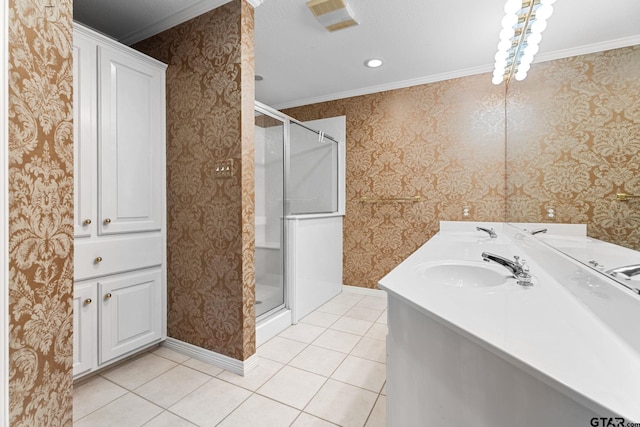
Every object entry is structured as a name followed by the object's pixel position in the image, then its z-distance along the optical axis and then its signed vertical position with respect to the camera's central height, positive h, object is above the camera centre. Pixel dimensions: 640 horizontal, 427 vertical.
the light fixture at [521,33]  1.38 +1.02
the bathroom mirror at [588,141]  0.73 +0.24
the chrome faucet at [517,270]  0.93 -0.20
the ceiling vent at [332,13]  1.79 +1.32
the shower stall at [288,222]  2.42 -0.08
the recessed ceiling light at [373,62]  2.55 +1.38
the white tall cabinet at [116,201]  1.57 +0.08
